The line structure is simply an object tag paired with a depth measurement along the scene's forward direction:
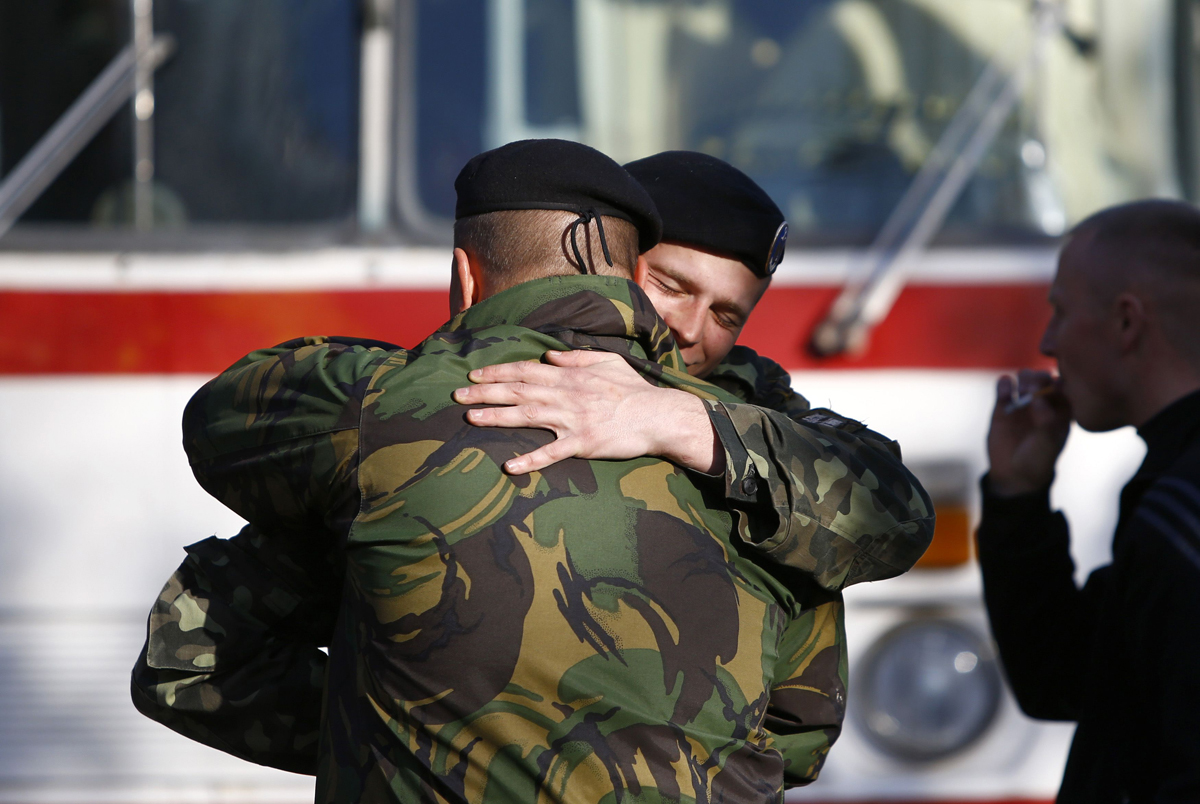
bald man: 7.44
